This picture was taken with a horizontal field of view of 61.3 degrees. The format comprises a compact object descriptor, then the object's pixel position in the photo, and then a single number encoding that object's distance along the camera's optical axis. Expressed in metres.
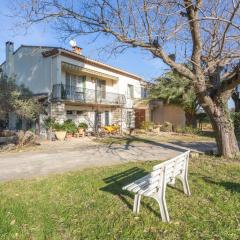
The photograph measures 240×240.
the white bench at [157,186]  3.19
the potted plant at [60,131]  13.67
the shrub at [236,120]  15.98
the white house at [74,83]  14.49
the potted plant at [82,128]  15.11
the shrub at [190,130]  17.19
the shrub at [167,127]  19.32
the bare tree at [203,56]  6.25
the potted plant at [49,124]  13.73
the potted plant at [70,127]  14.25
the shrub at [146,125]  18.92
